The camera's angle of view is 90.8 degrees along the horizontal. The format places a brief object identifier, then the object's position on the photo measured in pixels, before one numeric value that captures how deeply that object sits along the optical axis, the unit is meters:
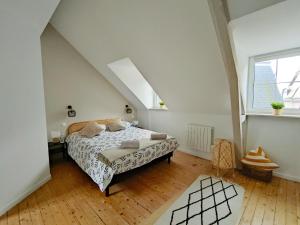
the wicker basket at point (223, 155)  2.60
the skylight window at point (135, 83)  3.51
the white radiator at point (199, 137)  3.18
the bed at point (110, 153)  2.06
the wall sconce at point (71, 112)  3.39
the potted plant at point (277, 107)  2.44
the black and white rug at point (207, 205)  1.67
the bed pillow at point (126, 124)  3.96
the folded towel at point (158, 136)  2.87
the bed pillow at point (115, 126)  3.69
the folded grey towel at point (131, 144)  2.41
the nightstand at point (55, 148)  2.93
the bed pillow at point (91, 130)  3.11
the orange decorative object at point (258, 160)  2.36
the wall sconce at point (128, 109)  4.56
